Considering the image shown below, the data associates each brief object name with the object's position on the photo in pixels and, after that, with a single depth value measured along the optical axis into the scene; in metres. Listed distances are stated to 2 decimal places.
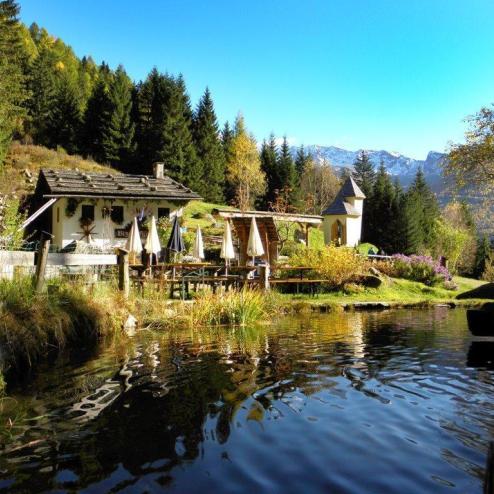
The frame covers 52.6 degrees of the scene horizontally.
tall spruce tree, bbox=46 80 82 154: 48.00
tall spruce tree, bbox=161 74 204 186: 43.88
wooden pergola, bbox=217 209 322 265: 20.84
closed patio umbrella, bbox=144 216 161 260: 17.31
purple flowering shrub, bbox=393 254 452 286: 24.86
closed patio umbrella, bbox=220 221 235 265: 17.70
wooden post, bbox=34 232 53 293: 9.84
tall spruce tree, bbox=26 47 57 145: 49.12
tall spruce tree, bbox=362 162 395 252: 42.62
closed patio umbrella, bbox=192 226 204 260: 17.98
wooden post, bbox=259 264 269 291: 17.58
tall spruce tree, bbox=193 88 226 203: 47.75
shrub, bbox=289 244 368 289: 20.70
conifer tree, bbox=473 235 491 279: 43.56
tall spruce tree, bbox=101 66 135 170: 44.78
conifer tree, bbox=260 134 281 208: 50.22
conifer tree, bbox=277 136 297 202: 49.00
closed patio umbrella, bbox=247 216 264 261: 17.97
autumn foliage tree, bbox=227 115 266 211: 48.78
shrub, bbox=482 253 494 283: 31.92
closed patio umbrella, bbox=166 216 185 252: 18.69
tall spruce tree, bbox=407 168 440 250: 43.94
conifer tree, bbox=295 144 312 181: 59.30
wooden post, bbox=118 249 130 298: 13.10
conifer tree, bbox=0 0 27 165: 37.12
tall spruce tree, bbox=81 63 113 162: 46.16
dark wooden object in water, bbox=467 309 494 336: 6.87
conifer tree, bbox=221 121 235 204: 52.41
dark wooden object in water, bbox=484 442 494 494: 2.05
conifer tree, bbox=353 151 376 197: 72.68
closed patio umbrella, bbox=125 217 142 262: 17.31
